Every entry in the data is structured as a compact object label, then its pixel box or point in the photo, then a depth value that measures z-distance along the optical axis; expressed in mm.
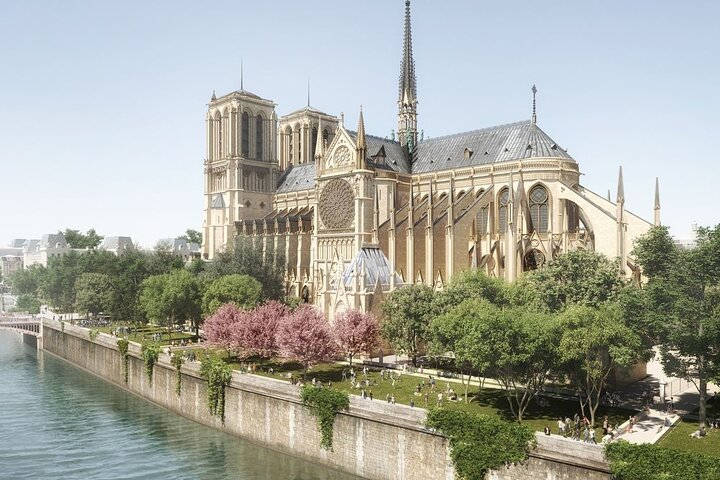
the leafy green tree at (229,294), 64500
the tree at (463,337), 35781
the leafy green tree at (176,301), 68625
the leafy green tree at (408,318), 49438
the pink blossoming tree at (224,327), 54250
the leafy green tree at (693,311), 33062
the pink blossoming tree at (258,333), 52125
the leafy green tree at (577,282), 44156
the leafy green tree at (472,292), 49031
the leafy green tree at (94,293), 90062
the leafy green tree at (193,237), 192625
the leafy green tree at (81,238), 181375
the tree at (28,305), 120312
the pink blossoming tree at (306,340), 47406
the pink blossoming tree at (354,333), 50375
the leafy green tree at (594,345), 34094
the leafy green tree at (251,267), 80250
